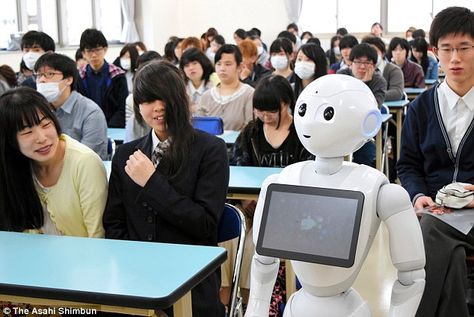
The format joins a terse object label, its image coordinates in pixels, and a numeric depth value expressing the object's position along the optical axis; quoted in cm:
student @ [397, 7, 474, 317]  200
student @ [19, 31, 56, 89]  488
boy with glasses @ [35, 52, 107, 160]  342
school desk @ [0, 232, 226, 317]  150
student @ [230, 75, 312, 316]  302
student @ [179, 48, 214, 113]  494
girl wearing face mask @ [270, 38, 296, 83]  605
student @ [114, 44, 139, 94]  625
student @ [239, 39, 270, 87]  602
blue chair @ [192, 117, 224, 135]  364
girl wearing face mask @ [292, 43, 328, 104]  478
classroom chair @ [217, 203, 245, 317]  204
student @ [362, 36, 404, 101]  561
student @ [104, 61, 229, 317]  206
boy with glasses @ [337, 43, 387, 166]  500
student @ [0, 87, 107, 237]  208
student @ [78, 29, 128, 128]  468
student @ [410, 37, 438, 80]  823
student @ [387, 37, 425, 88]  700
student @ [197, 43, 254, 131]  434
